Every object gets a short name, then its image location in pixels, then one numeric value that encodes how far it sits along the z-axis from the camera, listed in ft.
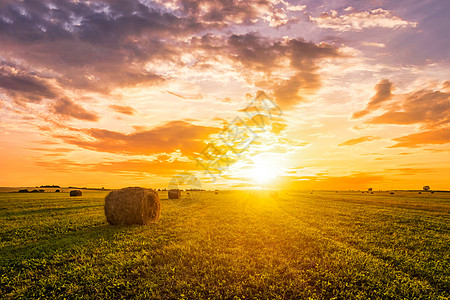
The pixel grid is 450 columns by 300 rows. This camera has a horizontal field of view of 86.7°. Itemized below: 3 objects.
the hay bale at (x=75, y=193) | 177.27
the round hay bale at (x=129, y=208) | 57.93
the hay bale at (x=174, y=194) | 146.00
